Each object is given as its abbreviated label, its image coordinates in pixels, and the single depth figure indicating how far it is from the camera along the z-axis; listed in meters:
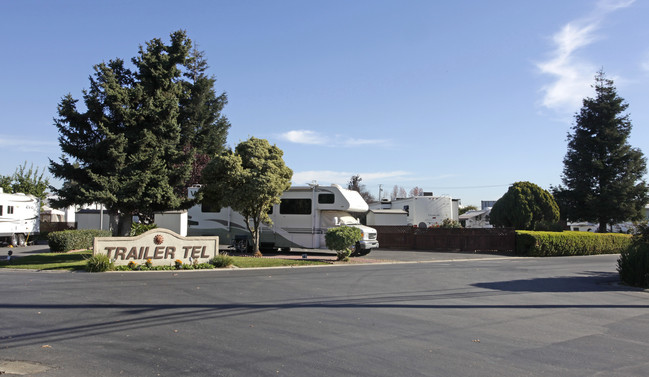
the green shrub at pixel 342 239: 19.02
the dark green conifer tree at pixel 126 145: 19.42
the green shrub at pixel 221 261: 16.67
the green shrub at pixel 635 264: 13.41
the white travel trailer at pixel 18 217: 26.67
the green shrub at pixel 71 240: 20.39
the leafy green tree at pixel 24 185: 39.22
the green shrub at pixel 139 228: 22.35
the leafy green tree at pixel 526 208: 30.75
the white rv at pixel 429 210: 37.91
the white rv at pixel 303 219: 21.41
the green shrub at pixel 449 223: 32.64
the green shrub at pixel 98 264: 14.82
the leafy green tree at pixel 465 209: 79.21
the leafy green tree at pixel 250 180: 19.16
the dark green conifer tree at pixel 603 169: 40.12
